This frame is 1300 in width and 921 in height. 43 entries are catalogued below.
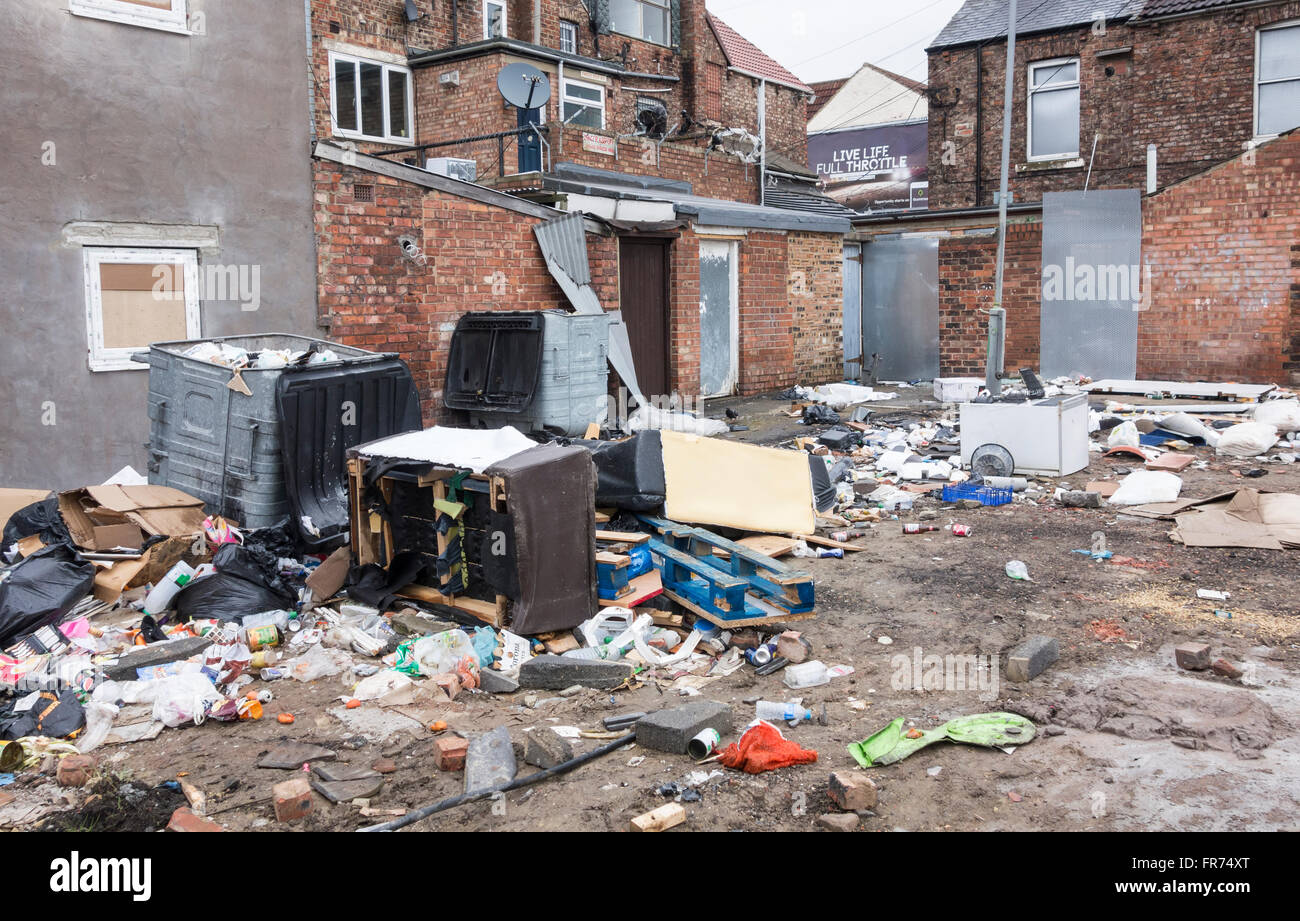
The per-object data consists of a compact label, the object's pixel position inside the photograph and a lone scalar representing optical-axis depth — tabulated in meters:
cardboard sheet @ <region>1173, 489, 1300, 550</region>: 7.22
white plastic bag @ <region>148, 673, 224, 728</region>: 4.67
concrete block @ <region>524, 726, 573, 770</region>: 4.04
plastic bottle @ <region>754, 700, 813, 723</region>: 4.56
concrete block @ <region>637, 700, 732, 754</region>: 4.14
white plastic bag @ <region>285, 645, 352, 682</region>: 5.23
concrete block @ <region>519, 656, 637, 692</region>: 4.98
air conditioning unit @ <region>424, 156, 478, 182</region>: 14.20
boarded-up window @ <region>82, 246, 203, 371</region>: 8.15
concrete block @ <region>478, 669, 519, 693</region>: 4.94
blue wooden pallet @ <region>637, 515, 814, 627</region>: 5.62
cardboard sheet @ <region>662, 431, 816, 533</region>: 6.96
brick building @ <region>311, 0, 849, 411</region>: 10.25
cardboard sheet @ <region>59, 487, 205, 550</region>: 6.39
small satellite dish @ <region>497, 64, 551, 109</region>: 15.21
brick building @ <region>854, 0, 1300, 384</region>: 15.55
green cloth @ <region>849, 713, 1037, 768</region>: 4.08
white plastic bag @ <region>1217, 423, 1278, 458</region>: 10.49
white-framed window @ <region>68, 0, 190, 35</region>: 8.02
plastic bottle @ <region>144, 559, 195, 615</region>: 5.90
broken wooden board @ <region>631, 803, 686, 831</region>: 3.48
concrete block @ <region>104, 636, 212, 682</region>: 5.06
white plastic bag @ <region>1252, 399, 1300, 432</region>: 11.29
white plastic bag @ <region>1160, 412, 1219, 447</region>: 11.09
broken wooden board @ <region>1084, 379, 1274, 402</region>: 13.76
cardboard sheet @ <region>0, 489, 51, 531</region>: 6.90
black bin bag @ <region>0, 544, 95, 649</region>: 5.52
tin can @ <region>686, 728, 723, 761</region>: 4.09
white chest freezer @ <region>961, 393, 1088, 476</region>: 9.64
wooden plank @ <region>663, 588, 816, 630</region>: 5.55
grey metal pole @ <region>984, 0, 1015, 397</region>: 13.38
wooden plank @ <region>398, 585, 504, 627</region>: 5.50
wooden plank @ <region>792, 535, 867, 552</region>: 7.48
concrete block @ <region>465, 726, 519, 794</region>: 3.88
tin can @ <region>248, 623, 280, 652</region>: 5.50
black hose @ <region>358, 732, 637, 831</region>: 3.61
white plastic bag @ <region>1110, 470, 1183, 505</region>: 8.55
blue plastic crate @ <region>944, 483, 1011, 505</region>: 8.85
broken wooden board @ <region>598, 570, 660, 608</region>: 5.75
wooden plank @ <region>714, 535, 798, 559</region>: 7.11
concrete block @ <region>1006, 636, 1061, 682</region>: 4.92
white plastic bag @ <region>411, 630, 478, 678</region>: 5.18
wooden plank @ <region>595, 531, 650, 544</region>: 6.25
